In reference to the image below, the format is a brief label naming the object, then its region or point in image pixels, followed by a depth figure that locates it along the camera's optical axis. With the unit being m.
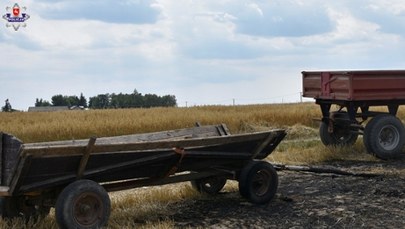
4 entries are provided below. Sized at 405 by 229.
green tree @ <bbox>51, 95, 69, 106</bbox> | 93.50
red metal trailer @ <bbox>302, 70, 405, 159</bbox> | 12.17
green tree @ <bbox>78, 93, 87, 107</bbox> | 85.16
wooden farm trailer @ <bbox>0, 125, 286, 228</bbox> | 5.69
